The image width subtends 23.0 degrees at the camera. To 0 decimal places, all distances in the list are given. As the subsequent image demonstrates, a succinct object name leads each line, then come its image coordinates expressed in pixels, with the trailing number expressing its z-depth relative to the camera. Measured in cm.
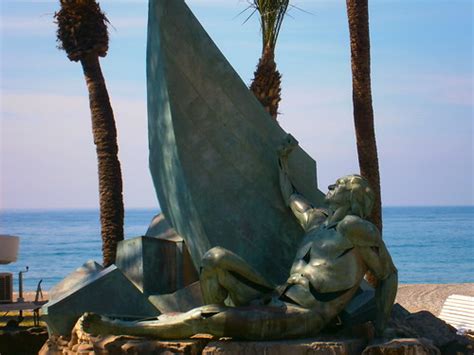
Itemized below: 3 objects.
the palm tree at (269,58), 1812
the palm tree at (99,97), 1647
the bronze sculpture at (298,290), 966
